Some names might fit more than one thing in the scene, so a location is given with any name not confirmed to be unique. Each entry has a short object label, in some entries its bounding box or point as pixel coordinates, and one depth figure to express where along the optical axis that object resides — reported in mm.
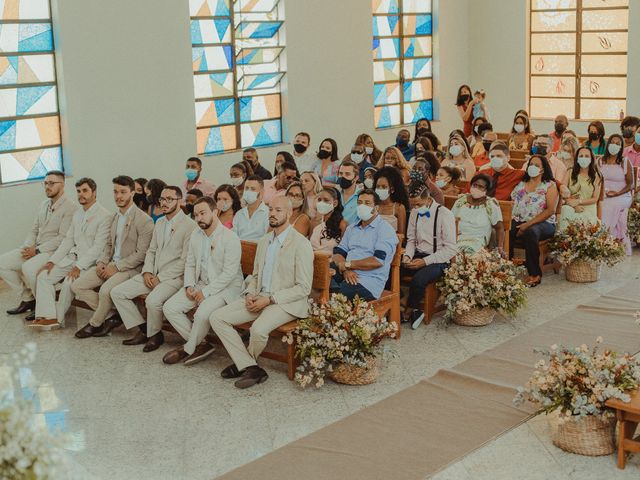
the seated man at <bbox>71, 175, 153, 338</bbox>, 8188
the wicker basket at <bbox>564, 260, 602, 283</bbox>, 9297
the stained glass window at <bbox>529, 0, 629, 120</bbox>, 15164
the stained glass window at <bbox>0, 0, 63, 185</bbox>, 10383
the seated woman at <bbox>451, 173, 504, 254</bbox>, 8695
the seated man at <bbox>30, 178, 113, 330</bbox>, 8438
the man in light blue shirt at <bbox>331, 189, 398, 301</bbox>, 7539
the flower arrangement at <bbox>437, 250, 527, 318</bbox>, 7875
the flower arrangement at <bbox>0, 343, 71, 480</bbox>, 2605
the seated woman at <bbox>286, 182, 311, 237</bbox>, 8312
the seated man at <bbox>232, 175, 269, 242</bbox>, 8344
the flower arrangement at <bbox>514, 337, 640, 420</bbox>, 5297
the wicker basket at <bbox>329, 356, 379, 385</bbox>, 6703
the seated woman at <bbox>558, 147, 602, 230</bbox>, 9781
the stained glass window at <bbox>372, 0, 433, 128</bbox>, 15180
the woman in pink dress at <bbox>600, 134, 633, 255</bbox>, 10297
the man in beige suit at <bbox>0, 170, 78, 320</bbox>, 8938
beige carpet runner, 5410
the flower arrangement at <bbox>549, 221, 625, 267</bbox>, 9141
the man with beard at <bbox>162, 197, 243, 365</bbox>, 7348
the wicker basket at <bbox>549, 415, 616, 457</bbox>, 5406
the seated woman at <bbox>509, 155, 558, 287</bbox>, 9297
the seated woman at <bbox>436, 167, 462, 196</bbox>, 9703
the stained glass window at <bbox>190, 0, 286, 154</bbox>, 12492
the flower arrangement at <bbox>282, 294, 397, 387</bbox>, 6582
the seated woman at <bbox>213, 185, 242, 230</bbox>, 8359
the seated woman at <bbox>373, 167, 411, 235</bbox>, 8453
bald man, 6898
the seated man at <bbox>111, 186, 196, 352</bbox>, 7781
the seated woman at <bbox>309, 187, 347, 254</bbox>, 8086
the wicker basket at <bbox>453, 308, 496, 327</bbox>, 8000
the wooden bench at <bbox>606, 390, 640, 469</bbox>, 5176
